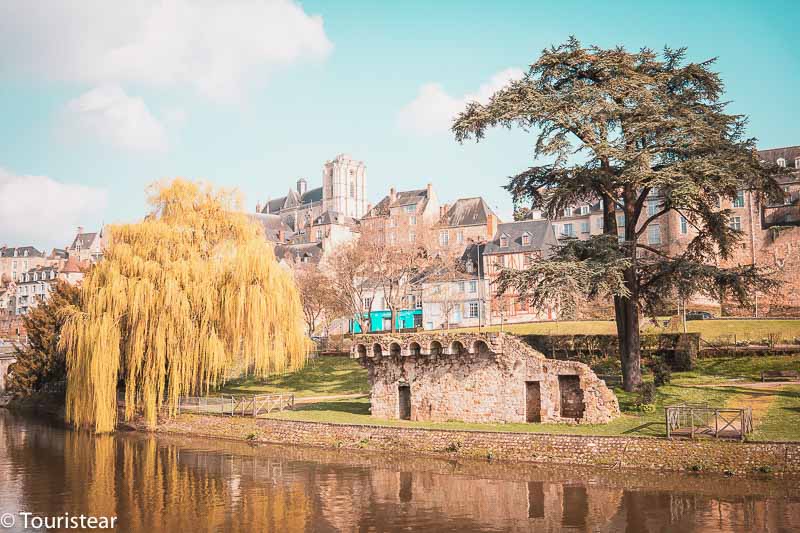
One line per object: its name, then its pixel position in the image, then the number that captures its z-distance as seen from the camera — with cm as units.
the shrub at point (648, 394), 2695
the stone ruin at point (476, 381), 2628
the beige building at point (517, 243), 6631
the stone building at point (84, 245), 13412
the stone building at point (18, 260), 14938
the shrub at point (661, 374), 3075
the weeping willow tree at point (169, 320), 3209
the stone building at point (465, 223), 8231
